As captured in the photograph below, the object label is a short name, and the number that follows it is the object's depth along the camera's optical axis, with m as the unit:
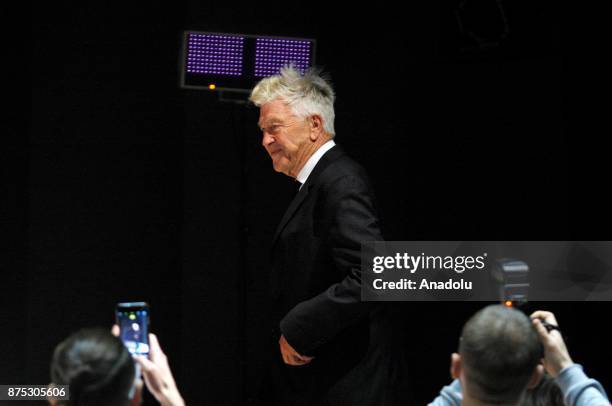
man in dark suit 6.02
